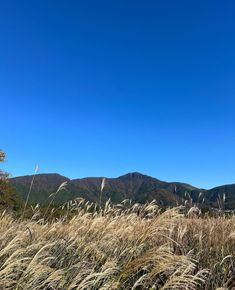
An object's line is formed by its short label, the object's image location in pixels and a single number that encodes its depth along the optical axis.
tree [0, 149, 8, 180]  26.78
